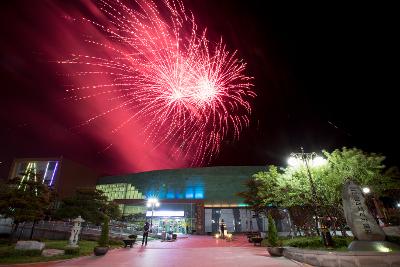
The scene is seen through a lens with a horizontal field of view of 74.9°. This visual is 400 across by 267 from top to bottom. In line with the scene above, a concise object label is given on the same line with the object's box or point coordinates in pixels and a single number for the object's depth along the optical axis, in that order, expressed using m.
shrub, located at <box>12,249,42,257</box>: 14.68
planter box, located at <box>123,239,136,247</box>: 21.61
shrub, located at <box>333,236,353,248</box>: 15.74
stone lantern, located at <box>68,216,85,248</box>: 17.94
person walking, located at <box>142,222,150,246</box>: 23.49
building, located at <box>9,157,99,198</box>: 63.91
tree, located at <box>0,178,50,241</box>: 23.91
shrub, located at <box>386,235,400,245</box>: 14.84
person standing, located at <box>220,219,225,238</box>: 37.06
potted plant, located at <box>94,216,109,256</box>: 16.30
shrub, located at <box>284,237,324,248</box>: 16.16
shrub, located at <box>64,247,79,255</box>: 15.77
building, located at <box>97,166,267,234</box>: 52.78
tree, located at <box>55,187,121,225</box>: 33.72
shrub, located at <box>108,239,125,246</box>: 24.06
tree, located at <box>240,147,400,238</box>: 19.98
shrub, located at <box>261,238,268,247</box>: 24.22
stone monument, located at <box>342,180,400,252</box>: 12.10
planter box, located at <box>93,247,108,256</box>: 16.27
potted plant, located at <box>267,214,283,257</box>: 15.20
